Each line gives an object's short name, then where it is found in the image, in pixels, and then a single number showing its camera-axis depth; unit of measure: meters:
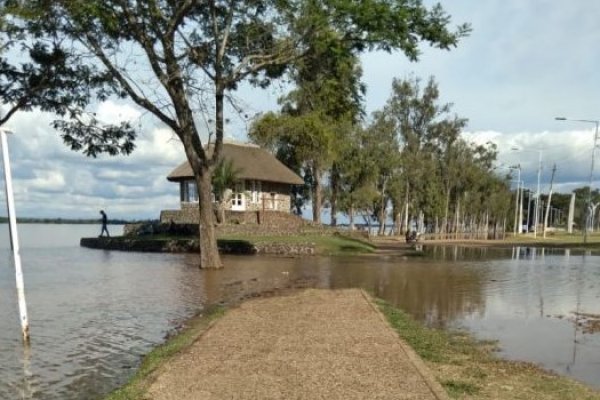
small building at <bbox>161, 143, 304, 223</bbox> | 48.09
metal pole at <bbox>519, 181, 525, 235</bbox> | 99.07
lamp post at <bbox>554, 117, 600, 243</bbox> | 60.05
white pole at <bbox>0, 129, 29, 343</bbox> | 9.70
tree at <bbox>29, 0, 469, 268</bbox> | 19.22
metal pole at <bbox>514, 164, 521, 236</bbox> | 101.97
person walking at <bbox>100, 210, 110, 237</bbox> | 44.36
